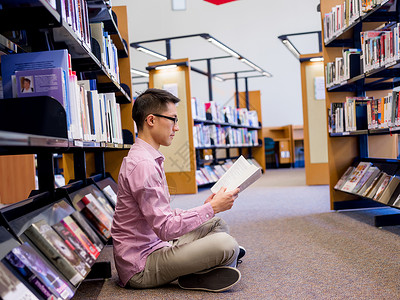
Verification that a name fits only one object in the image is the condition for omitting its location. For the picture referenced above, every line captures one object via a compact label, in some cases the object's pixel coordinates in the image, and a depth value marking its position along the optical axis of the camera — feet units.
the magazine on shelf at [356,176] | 12.60
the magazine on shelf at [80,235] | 6.29
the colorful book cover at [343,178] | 13.37
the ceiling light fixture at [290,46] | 22.65
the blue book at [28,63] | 5.34
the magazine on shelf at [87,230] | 6.83
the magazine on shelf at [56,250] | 5.11
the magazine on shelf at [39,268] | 4.32
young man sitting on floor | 6.13
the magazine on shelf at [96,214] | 8.04
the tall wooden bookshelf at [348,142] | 13.62
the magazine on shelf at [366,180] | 12.05
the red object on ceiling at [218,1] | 31.96
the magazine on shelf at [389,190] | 10.73
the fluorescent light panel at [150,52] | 22.20
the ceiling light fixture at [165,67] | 21.45
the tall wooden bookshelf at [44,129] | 4.60
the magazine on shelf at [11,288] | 3.79
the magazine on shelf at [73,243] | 5.80
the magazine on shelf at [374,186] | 11.53
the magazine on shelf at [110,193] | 10.41
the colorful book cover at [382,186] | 11.12
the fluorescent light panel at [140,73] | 30.79
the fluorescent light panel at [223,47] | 20.72
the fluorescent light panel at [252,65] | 27.01
